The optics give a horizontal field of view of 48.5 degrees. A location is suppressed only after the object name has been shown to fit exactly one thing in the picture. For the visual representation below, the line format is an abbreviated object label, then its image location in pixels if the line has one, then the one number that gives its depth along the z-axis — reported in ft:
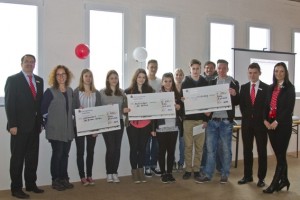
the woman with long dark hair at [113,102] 14.88
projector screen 20.57
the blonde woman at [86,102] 14.47
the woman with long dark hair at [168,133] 14.79
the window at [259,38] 21.79
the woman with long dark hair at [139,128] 14.89
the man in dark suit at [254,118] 14.16
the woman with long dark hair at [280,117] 13.17
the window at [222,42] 20.24
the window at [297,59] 23.76
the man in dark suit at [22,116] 12.99
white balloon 16.93
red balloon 15.55
